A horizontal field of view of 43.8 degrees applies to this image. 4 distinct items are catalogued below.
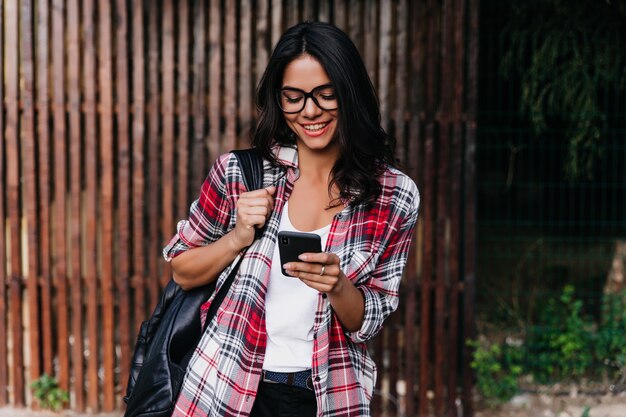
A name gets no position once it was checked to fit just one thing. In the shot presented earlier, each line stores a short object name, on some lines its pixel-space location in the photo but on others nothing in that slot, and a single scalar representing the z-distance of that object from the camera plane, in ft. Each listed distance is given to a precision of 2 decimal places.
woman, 7.11
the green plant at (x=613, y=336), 17.60
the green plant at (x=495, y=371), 16.47
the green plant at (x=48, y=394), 16.20
